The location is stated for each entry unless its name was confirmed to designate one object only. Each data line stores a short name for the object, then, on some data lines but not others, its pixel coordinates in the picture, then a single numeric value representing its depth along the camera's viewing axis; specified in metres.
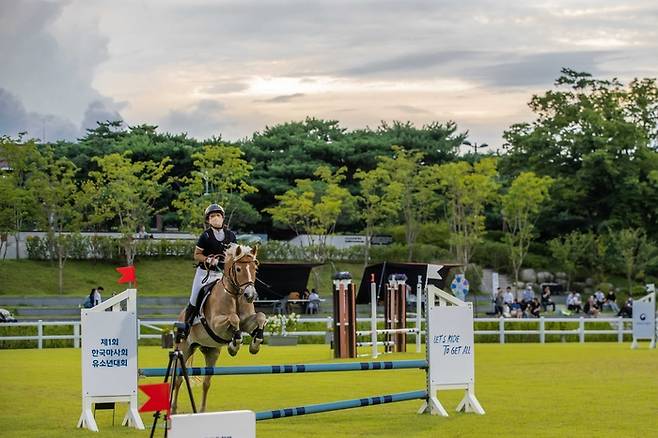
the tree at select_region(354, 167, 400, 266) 60.16
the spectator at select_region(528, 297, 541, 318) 45.59
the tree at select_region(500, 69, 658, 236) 66.50
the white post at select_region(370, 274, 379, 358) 26.30
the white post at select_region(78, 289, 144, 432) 12.85
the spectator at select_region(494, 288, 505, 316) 44.94
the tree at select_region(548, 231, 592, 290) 61.06
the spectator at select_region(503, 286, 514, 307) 45.59
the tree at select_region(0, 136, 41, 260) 52.12
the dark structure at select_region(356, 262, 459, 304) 36.70
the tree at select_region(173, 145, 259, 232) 56.59
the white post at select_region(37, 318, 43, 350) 33.31
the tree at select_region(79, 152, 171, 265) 55.31
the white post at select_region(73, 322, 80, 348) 33.81
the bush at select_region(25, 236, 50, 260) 55.62
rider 13.99
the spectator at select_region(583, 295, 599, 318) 47.19
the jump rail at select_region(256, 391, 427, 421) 10.88
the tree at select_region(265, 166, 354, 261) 59.59
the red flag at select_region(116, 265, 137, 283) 13.77
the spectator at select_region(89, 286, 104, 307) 32.62
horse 13.30
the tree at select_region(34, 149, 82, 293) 53.50
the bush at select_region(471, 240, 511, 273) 62.84
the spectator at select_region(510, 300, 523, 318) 43.89
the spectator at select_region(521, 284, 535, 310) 46.73
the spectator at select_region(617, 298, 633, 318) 45.06
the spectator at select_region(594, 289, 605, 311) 49.56
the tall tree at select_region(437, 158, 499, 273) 59.55
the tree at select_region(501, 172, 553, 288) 60.81
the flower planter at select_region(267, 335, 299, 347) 33.91
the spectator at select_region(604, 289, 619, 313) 51.03
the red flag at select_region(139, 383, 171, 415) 9.70
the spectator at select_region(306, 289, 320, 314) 44.22
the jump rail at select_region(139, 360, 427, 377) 12.40
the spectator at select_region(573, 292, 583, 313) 50.56
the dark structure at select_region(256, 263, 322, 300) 45.84
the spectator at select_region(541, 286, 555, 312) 51.38
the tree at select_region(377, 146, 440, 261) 60.94
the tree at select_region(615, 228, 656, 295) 60.03
